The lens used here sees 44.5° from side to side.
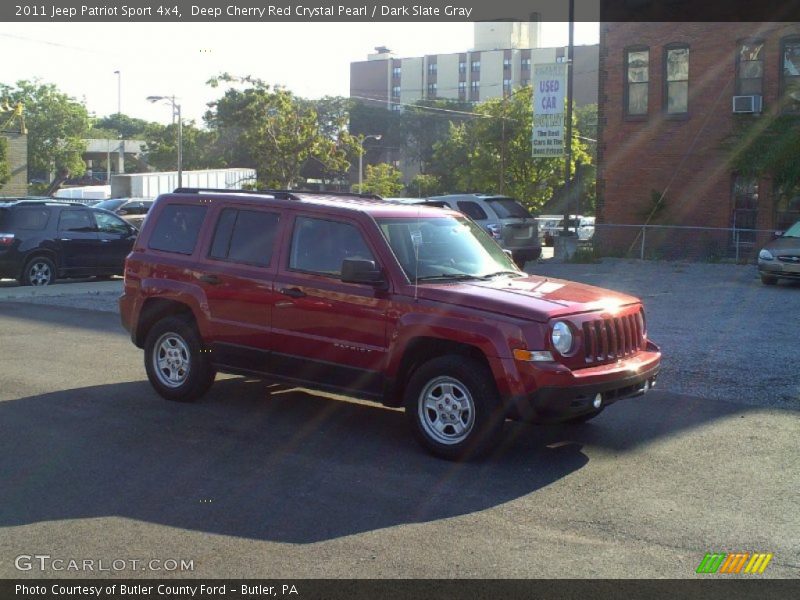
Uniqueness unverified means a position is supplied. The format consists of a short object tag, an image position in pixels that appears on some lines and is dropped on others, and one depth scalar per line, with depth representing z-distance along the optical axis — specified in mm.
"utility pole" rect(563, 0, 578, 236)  28234
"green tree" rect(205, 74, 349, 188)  49500
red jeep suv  7062
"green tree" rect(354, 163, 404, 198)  53344
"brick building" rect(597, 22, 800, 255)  29719
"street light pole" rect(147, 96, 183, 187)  43350
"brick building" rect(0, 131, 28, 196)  56844
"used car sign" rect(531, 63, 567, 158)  28094
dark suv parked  19906
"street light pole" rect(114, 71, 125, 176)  83625
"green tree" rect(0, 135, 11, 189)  54062
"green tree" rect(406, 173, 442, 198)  66188
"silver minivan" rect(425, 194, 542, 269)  23844
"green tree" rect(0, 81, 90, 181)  80500
